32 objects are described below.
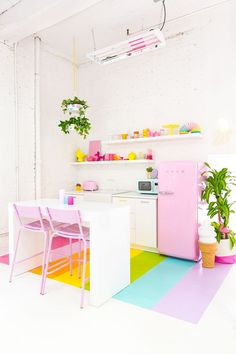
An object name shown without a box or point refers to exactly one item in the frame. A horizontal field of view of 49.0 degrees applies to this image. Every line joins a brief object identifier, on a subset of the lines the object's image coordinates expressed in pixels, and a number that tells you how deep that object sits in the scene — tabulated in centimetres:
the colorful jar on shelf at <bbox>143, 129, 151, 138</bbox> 445
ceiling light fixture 281
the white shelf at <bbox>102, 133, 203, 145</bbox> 396
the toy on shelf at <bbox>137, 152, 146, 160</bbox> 462
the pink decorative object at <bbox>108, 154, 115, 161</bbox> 490
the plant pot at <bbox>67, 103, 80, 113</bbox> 344
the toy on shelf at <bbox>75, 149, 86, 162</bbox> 537
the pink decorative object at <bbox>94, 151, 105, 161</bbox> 507
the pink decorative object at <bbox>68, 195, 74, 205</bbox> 301
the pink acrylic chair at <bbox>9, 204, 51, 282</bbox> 279
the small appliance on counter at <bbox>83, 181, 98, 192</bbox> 509
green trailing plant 347
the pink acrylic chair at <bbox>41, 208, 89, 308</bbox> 244
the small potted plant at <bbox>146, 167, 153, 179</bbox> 444
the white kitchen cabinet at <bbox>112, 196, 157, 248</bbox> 384
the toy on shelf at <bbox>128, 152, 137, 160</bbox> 461
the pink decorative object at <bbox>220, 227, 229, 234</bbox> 345
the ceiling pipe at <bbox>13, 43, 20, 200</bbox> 430
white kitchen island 240
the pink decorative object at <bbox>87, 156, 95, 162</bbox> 516
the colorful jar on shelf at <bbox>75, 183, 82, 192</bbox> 530
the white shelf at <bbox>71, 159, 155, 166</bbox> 445
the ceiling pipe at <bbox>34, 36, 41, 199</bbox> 457
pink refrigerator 343
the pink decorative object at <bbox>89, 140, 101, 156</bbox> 526
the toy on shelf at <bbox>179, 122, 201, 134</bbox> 396
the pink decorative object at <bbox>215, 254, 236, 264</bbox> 342
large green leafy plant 342
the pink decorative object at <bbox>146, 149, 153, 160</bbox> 446
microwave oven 416
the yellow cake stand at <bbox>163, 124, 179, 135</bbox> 417
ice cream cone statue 322
